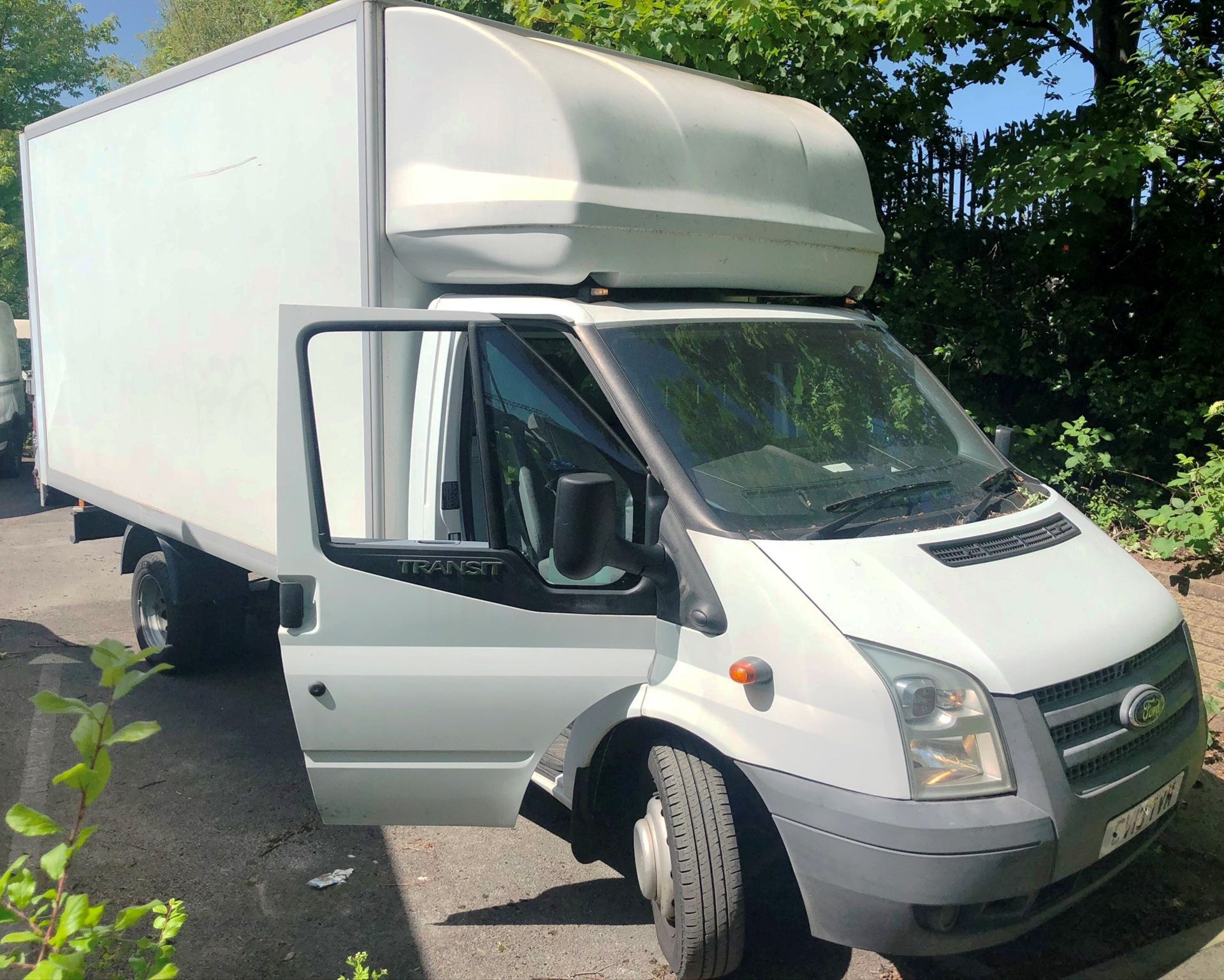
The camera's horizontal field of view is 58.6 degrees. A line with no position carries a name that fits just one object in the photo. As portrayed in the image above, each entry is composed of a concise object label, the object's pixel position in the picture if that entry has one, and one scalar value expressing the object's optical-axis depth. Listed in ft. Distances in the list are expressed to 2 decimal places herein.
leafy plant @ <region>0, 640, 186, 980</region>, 5.92
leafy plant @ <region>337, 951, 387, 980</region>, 9.33
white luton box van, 9.32
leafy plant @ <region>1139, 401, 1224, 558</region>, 18.45
